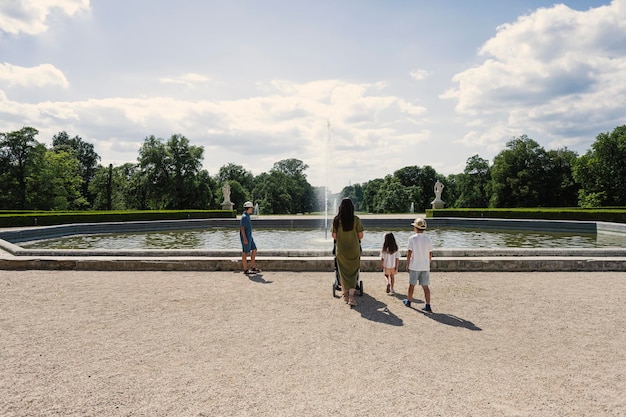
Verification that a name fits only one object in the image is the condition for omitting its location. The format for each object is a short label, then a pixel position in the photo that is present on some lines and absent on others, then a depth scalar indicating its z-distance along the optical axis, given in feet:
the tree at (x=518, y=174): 173.68
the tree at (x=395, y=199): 212.84
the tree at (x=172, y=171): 153.67
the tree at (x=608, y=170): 145.59
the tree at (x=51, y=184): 140.05
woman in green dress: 21.77
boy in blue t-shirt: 30.12
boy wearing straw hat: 21.40
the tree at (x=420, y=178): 234.38
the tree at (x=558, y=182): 179.52
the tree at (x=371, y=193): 254.96
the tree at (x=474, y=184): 206.69
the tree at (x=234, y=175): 273.95
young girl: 24.67
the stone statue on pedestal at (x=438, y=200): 116.37
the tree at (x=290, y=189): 219.20
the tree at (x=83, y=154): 236.57
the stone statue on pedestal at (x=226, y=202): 121.19
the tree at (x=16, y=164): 136.15
